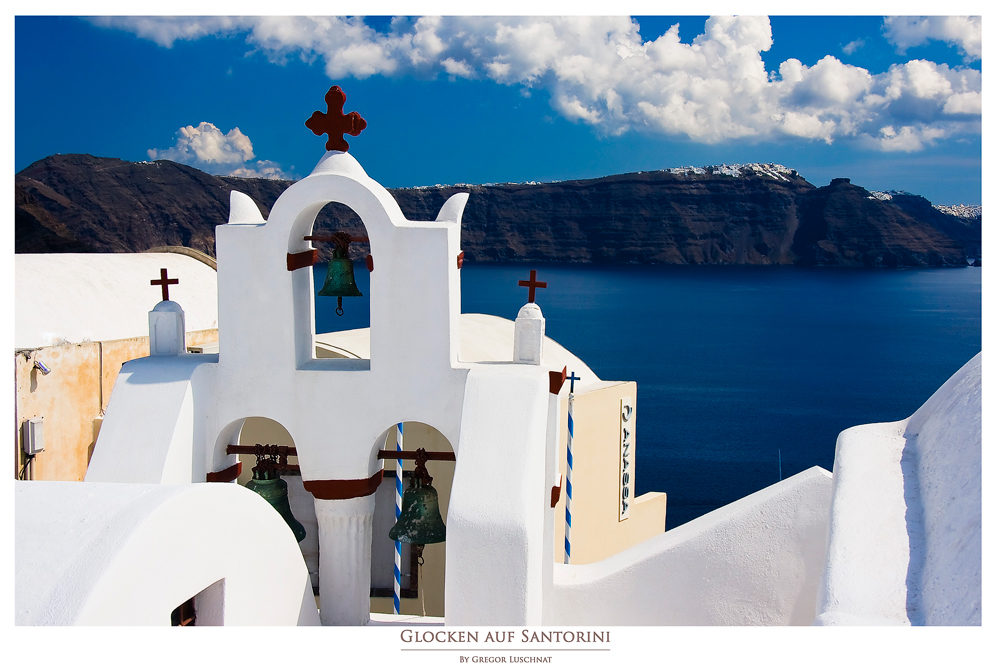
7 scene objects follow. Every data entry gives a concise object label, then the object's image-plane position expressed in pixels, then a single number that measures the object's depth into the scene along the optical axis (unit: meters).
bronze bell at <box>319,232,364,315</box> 5.50
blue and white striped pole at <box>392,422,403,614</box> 5.73
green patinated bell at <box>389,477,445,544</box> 5.23
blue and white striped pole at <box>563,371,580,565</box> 5.89
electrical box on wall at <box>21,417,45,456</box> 7.94
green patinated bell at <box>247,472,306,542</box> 5.27
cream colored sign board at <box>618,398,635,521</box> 9.80
